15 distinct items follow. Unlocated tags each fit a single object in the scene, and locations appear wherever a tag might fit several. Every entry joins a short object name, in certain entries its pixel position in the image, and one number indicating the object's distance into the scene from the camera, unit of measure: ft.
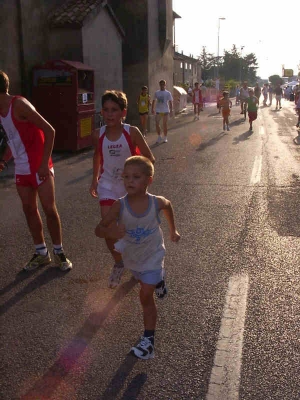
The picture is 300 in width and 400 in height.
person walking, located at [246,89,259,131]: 66.33
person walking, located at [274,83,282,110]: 121.39
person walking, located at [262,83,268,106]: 141.38
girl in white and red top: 13.91
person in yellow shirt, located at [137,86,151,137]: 58.95
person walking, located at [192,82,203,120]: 92.27
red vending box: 46.68
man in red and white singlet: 15.25
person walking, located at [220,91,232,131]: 64.43
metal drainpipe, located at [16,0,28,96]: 48.60
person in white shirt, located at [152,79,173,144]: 55.52
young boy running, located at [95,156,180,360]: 10.89
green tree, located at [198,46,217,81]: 380.78
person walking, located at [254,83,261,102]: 106.03
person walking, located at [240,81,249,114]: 93.26
